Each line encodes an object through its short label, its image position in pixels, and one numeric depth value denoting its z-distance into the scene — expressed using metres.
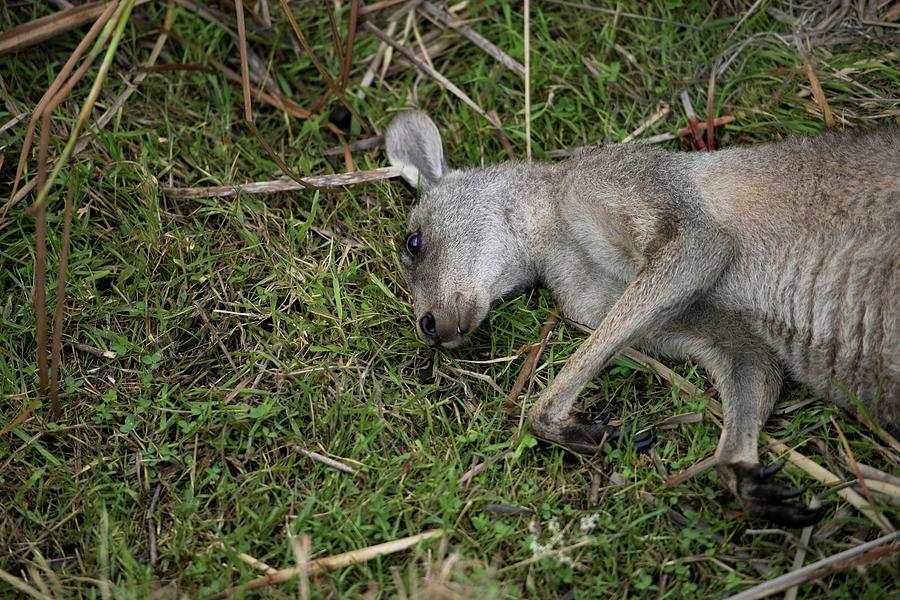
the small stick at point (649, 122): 5.61
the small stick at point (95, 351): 4.79
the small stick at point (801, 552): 3.78
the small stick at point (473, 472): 4.32
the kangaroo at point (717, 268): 4.24
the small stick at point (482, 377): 4.75
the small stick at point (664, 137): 5.54
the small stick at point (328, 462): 4.35
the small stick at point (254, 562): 3.97
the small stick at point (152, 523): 4.13
